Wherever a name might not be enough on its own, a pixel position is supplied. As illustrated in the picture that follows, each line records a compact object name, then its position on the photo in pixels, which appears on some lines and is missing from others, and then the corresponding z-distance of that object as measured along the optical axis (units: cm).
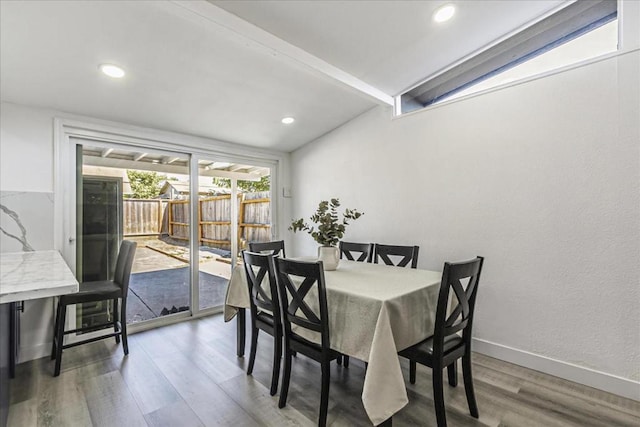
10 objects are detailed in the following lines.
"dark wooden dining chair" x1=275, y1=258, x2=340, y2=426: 162
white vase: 230
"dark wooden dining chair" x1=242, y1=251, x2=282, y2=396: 196
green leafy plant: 230
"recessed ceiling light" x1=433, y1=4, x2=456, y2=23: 202
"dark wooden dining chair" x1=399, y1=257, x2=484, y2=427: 152
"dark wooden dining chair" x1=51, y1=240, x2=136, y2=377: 231
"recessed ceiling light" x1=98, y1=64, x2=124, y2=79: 217
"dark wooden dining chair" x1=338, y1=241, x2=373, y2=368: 291
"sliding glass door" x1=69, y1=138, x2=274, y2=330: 291
